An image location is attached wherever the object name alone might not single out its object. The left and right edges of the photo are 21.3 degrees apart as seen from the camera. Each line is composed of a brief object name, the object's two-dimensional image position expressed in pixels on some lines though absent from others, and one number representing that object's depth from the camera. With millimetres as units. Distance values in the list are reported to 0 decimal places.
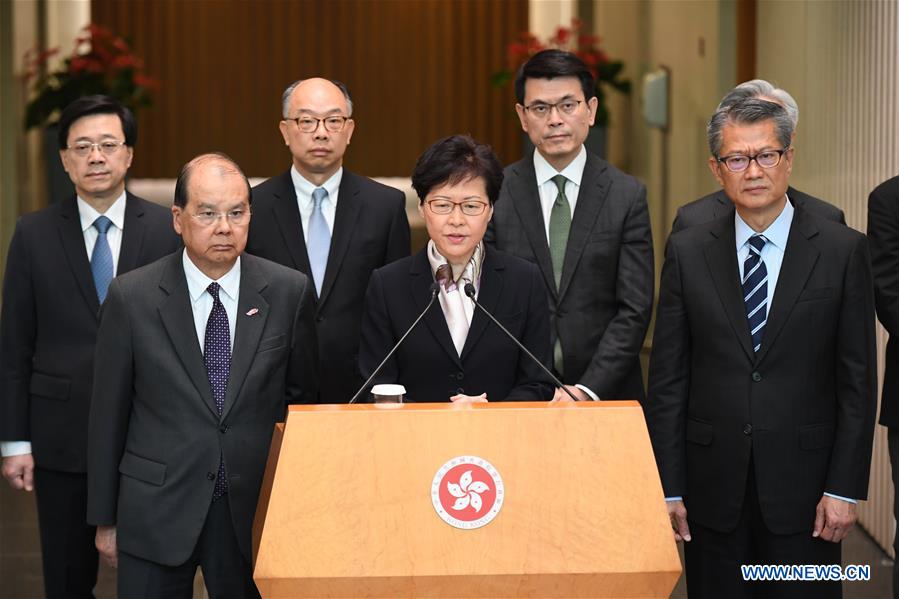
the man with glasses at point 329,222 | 7384
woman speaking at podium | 5965
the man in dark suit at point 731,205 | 6194
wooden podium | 4630
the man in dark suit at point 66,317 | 7163
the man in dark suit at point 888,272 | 6862
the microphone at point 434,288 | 5365
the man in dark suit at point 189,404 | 5787
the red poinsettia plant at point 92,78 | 16764
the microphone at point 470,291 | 5271
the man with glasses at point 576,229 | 7137
